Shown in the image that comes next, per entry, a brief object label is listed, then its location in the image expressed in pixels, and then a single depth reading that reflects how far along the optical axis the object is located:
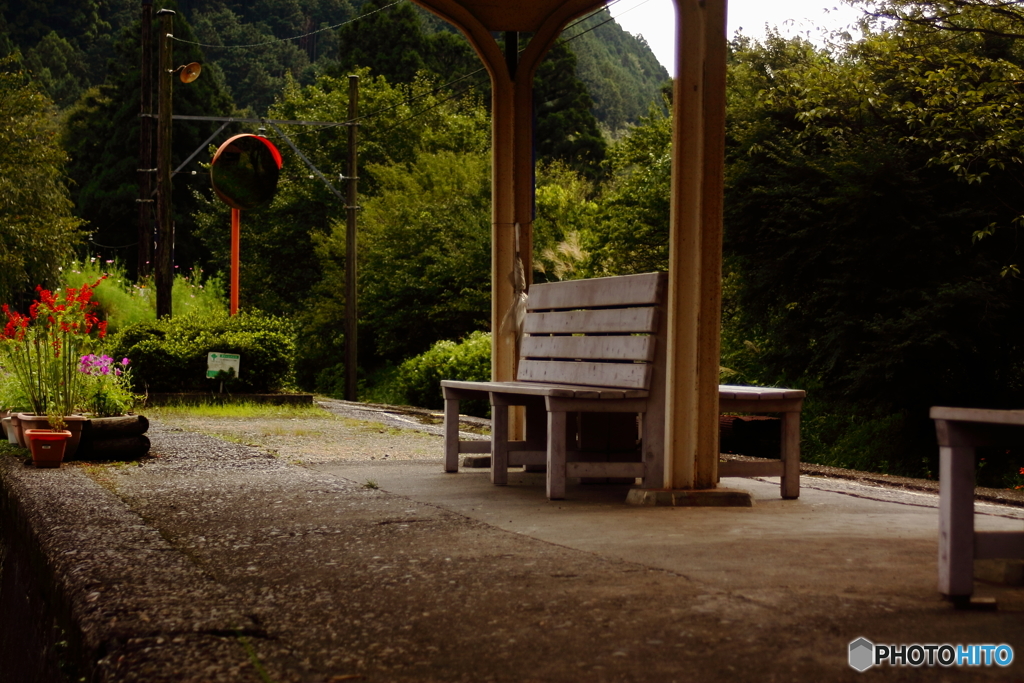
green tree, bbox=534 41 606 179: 49.31
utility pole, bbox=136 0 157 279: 27.53
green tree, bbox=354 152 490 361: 27.84
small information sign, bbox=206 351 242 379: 14.96
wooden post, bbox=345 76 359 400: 24.08
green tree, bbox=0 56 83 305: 32.56
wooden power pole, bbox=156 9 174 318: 19.84
